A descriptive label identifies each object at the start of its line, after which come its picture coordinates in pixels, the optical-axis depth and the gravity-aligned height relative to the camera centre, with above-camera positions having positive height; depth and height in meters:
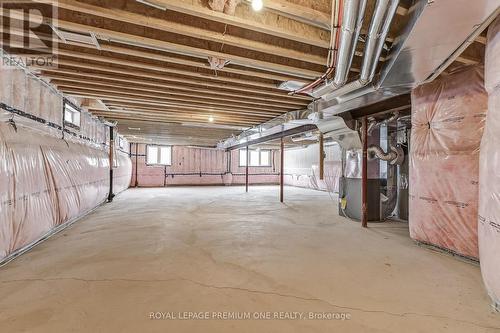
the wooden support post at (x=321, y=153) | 4.54 +0.27
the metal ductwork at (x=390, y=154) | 3.96 +0.23
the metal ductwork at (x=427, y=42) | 1.32 +0.88
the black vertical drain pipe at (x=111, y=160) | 6.04 +0.12
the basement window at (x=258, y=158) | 12.65 +0.46
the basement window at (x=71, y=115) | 3.86 +0.85
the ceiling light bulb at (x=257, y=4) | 1.55 +1.07
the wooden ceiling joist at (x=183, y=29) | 1.71 +1.13
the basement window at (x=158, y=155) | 11.05 +0.49
